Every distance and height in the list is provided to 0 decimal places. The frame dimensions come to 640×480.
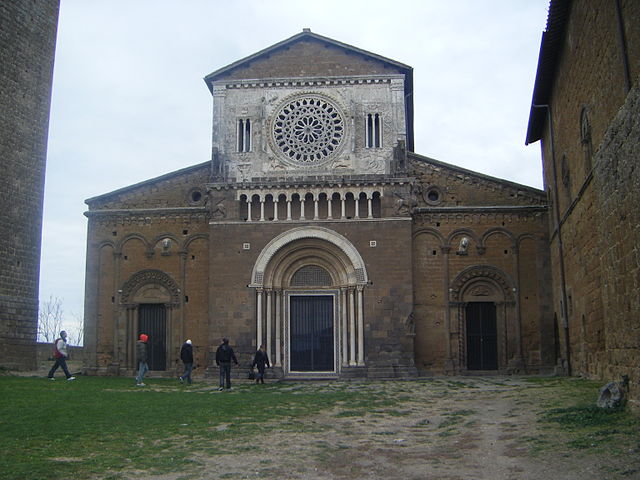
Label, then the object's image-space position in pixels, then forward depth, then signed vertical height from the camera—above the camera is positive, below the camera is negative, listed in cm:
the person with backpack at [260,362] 2557 -59
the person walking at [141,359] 2375 -41
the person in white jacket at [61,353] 2420 -18
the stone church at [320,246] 2839 +398
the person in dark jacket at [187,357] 2497 -37
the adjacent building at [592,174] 1338 +407
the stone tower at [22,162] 2825 +747
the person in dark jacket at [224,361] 2298 -49
